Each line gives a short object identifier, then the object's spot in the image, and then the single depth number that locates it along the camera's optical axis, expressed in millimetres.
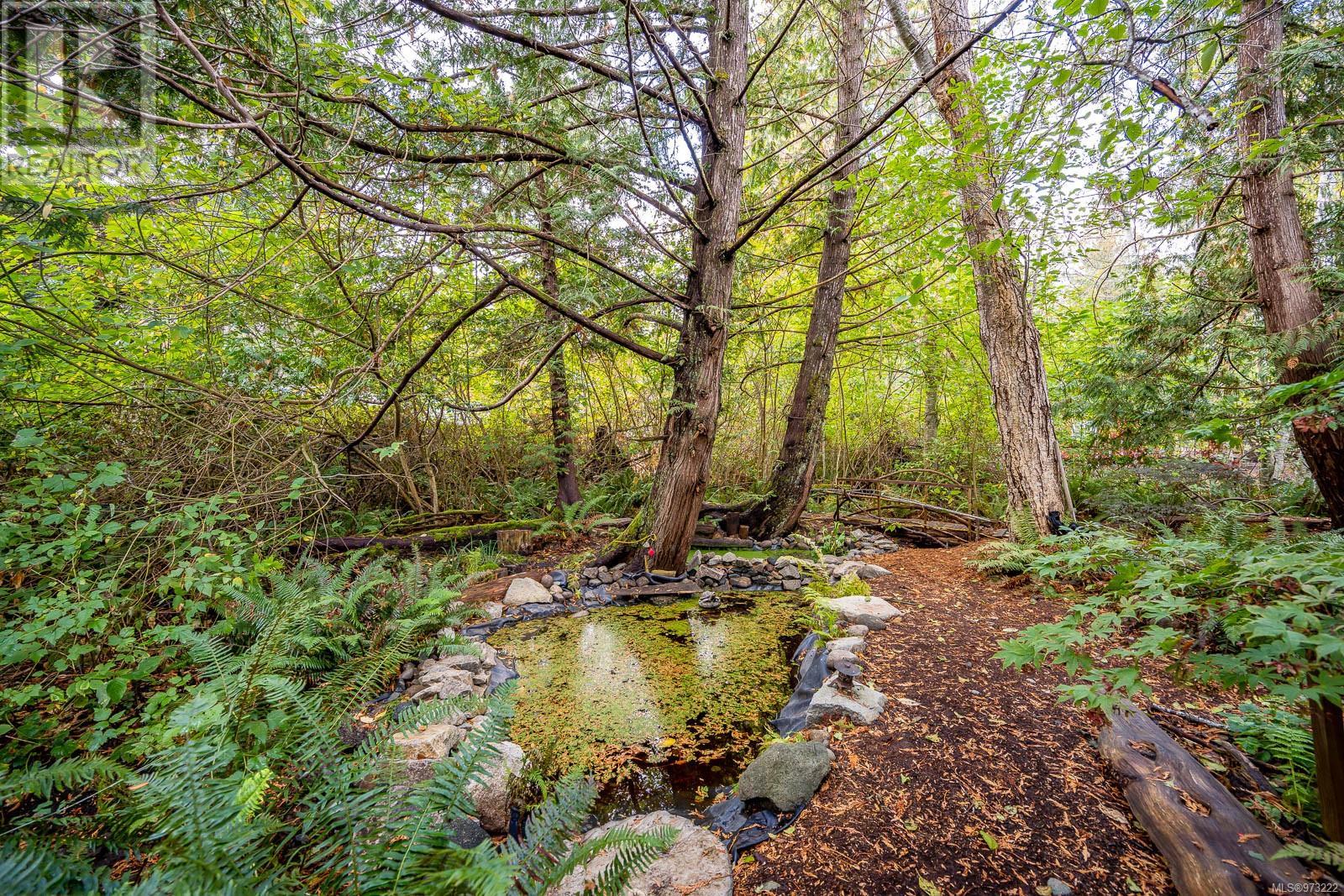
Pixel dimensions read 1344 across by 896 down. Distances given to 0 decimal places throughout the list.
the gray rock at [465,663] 3338
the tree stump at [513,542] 6199
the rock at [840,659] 2820
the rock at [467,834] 1888
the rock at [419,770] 2059
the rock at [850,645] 3080
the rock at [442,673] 3084
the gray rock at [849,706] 2361
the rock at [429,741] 2258
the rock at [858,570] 4750
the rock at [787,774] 1914
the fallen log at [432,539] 5477
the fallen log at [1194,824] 1243
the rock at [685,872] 1596
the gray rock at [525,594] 4742
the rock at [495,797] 2047
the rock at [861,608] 3586
